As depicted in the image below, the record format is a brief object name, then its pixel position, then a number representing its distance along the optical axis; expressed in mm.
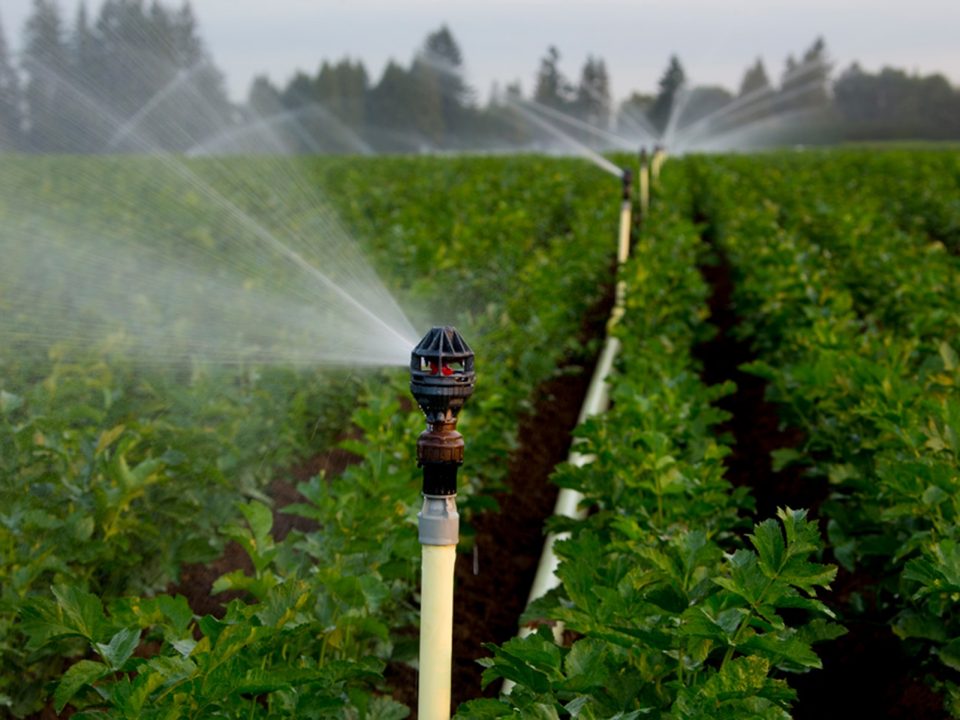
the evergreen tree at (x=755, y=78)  85188
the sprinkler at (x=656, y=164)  18734
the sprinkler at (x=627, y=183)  10164
